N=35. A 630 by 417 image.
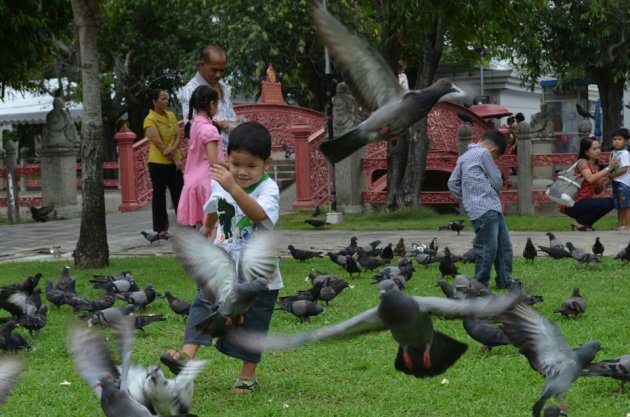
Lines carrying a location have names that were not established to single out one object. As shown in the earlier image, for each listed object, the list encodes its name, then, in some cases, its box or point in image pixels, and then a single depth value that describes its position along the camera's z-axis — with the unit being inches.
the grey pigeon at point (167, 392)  166.6
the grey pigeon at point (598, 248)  429.4
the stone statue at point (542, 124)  784.3
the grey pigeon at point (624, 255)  409.9
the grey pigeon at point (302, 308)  296.4
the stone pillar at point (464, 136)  751.1
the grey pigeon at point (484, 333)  237.3
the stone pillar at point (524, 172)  731.4
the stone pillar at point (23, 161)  884.1
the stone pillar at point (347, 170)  762.0
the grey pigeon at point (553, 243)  434.4
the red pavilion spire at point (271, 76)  1065.1
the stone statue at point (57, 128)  802.8
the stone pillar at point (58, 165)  800.9
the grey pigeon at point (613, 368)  201.2
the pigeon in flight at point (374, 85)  206.4
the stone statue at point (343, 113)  767.7
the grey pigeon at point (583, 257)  404.8
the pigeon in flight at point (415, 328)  159.9
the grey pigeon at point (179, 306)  304.3
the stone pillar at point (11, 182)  800.9
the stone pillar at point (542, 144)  779.4
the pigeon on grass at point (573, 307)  291.3
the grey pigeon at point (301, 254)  448.5
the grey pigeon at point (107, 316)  263.1
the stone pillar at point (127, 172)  849.5
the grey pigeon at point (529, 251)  434.3
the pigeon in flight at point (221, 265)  189.4
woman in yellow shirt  437.1
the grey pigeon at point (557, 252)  426.6
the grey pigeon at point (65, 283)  339.0
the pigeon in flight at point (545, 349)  183.5
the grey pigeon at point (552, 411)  181.8
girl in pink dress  317.7
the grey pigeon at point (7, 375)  174.6
